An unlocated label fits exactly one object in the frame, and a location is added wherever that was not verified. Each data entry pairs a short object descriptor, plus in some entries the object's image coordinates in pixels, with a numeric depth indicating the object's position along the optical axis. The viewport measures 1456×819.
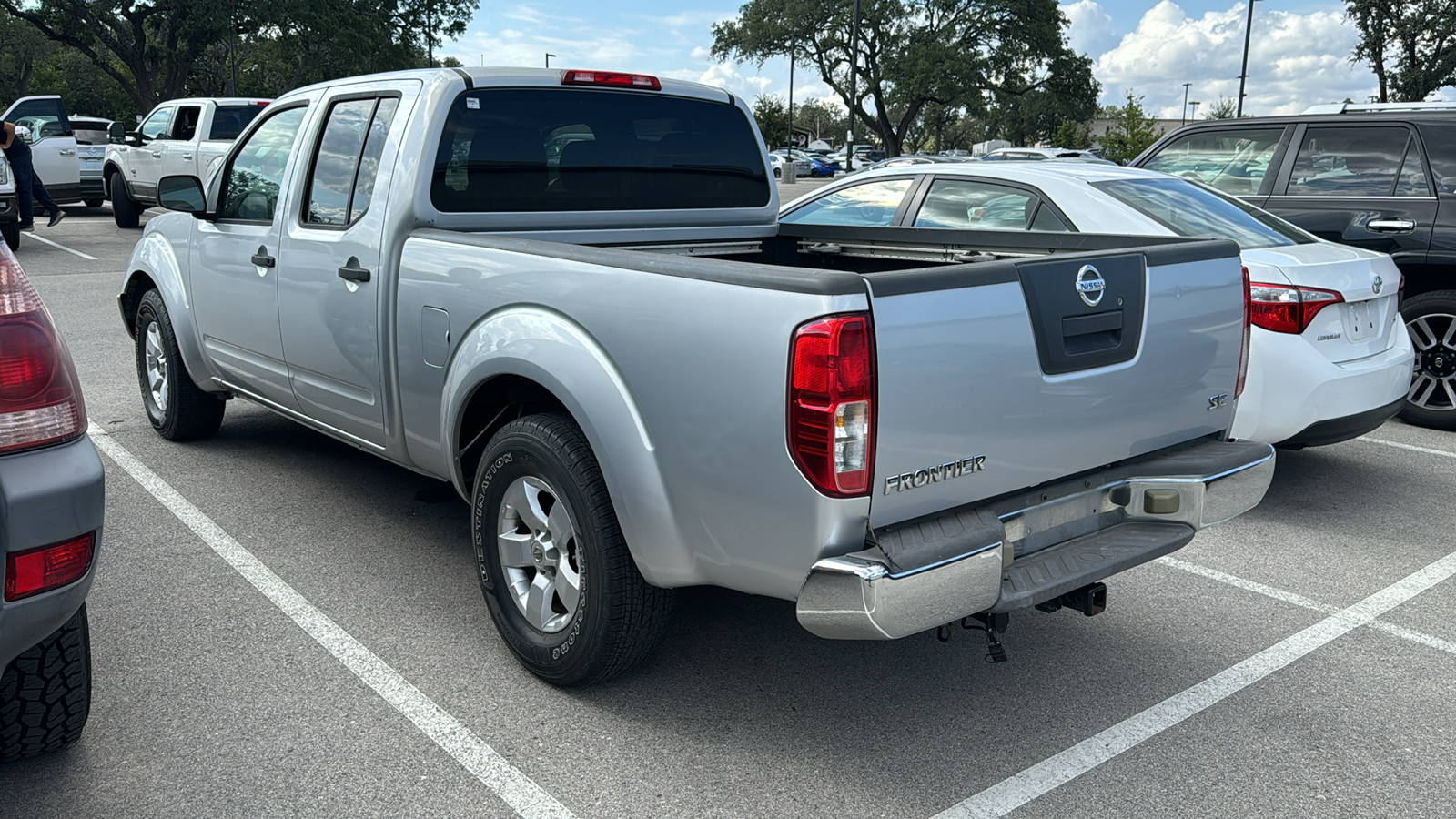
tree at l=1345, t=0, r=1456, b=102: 42.16
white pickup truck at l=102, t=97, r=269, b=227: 17.19
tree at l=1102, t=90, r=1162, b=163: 25.88
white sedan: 5.25
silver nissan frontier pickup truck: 2.69
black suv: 7.11
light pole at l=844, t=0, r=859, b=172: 41.62
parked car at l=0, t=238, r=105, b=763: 2.43
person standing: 13.84
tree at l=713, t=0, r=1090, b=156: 50.59
